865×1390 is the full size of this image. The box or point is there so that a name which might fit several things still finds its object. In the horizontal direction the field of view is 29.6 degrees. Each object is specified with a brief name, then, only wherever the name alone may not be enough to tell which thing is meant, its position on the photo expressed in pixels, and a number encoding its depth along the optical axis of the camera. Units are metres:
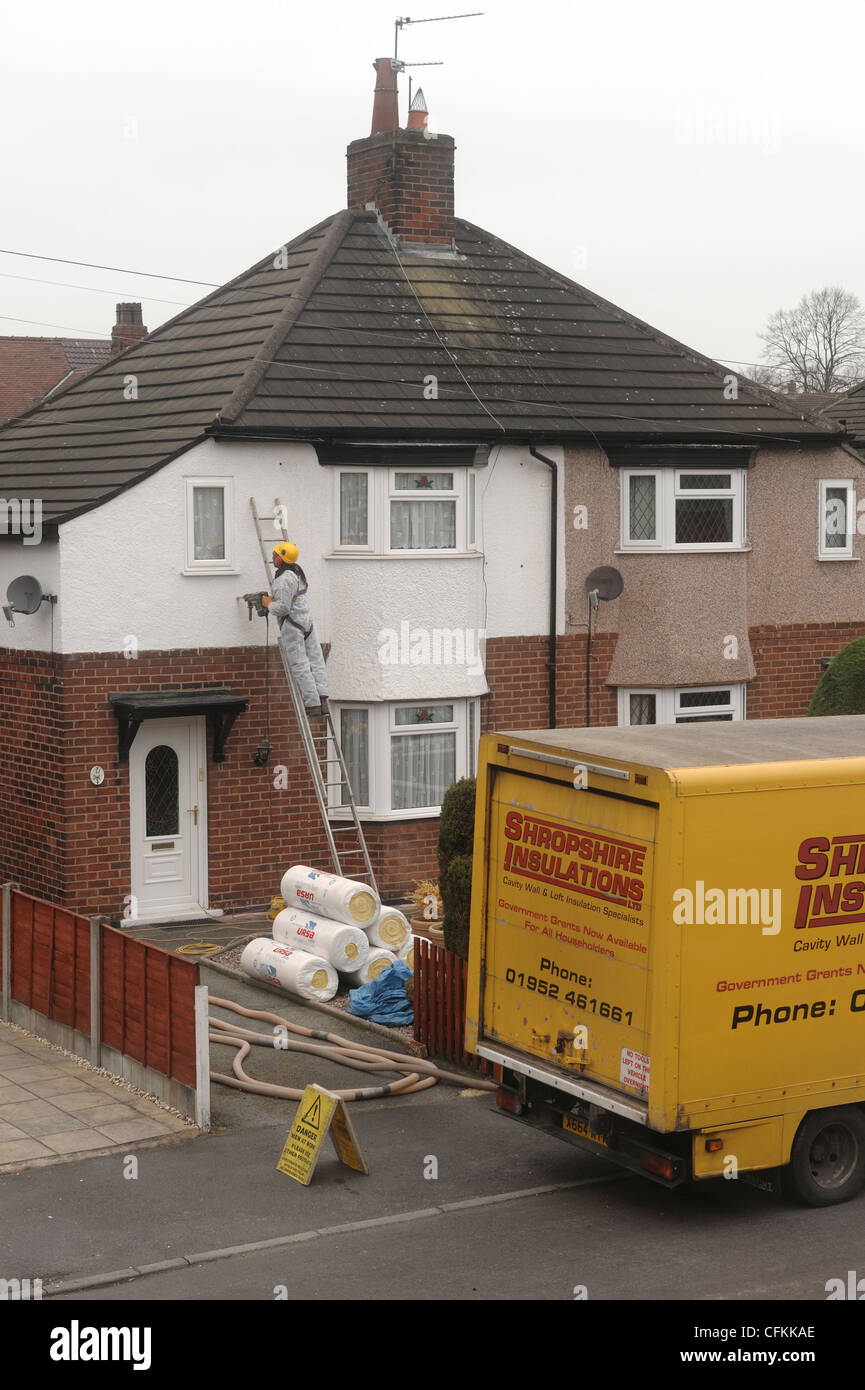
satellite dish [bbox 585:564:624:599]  19.83
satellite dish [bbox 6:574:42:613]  16.98
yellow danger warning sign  10.21
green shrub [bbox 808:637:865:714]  16.94
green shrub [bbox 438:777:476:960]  13.70
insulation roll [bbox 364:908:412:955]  15.40
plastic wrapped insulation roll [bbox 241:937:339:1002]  14.81
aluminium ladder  17.56
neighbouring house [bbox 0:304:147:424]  50.34
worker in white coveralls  17.33
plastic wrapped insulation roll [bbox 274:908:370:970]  14.95
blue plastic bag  14.26
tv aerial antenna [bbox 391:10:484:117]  21.52
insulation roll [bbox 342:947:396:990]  15.07
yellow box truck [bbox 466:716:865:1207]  8.98
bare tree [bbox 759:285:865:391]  74.12
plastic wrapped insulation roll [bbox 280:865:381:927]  15.10
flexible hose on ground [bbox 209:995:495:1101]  12.26
